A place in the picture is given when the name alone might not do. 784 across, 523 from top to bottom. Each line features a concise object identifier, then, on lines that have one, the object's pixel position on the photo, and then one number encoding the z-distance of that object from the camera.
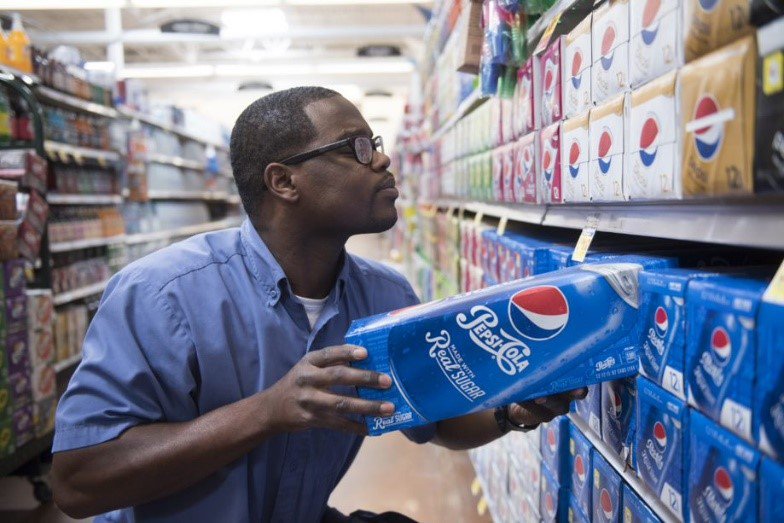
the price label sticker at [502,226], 2.48
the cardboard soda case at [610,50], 1.27
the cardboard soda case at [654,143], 1.06
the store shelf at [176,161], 8.36
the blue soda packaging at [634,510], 1.21
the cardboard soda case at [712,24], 0.85
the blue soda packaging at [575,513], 1.64
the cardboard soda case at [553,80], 1.68
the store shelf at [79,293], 5.23
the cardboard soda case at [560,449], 1.75
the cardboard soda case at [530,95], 1.91
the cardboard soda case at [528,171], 1.96
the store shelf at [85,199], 5.25
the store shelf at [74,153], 5.00
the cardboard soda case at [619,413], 1.27
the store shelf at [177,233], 7.45
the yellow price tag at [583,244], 1.49
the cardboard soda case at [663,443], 1.06
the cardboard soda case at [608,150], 1.29
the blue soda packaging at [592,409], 1.45
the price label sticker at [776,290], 0.82
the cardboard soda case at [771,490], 0.81
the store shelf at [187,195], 8.55
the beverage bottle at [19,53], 4.42
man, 1.29
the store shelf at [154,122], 7.20
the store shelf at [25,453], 3.13
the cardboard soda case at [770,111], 0.78
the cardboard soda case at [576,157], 1.50
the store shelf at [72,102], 4.95
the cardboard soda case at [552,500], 1.77
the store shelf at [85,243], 5.15
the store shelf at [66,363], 5.00
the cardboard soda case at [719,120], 0.84
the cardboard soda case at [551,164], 1.72
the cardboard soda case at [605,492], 1.37
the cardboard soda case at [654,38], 1.05
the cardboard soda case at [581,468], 1.56
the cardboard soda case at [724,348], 0.87
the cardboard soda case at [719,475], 0.87
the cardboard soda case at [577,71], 1.48
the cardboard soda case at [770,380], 0.81
